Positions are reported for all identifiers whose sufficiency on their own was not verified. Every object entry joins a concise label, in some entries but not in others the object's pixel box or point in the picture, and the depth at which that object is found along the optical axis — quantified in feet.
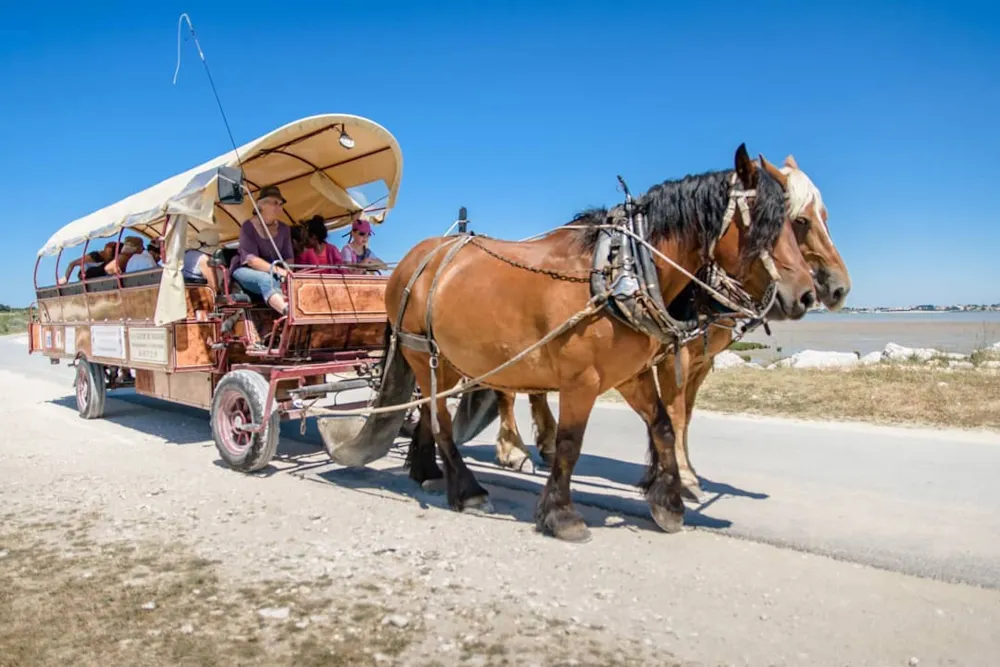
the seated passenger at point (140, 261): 27.04
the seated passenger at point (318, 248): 24.73
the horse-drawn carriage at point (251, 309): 21.07
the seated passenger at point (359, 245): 27.04
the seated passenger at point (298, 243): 26.58
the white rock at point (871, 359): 48.49
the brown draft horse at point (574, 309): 13.34
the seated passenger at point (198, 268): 24.22
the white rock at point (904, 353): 52.89
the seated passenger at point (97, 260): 30.89
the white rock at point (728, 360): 52.70
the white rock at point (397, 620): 10.87
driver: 21.65
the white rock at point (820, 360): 50.79
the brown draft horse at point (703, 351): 13.33
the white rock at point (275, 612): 11.19
